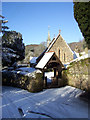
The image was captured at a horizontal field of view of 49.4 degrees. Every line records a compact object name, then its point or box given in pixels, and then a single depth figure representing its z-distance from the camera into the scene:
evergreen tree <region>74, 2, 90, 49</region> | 6.51
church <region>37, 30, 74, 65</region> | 21.88
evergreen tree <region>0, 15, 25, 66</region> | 13.93
